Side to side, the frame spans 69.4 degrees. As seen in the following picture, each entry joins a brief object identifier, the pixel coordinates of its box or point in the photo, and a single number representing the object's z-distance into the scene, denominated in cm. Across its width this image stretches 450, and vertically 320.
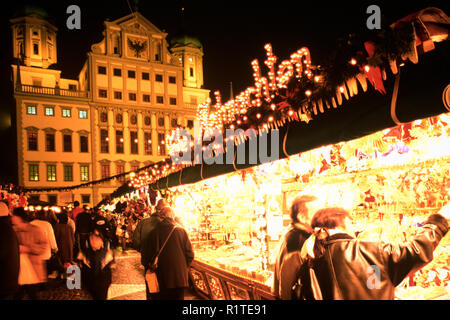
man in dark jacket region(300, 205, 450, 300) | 256
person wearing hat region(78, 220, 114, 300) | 562
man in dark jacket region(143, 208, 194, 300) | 513
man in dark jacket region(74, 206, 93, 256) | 881
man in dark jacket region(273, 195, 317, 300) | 348
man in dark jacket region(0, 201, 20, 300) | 544
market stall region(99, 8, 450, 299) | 237
